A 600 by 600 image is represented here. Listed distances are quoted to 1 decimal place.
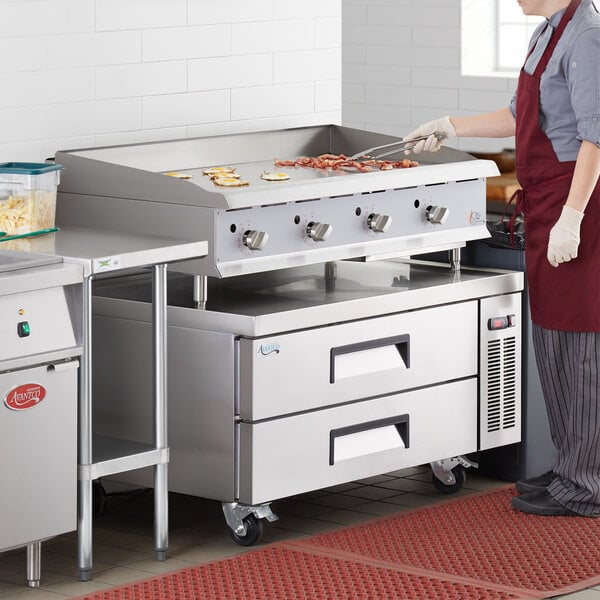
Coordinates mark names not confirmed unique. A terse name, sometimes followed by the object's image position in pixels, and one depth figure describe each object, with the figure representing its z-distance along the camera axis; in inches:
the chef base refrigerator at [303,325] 254.5
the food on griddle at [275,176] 277.4
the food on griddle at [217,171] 283.3
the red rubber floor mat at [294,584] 234.2
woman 269.7
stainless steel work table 234.2
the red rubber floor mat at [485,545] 245.0
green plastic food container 253.9
